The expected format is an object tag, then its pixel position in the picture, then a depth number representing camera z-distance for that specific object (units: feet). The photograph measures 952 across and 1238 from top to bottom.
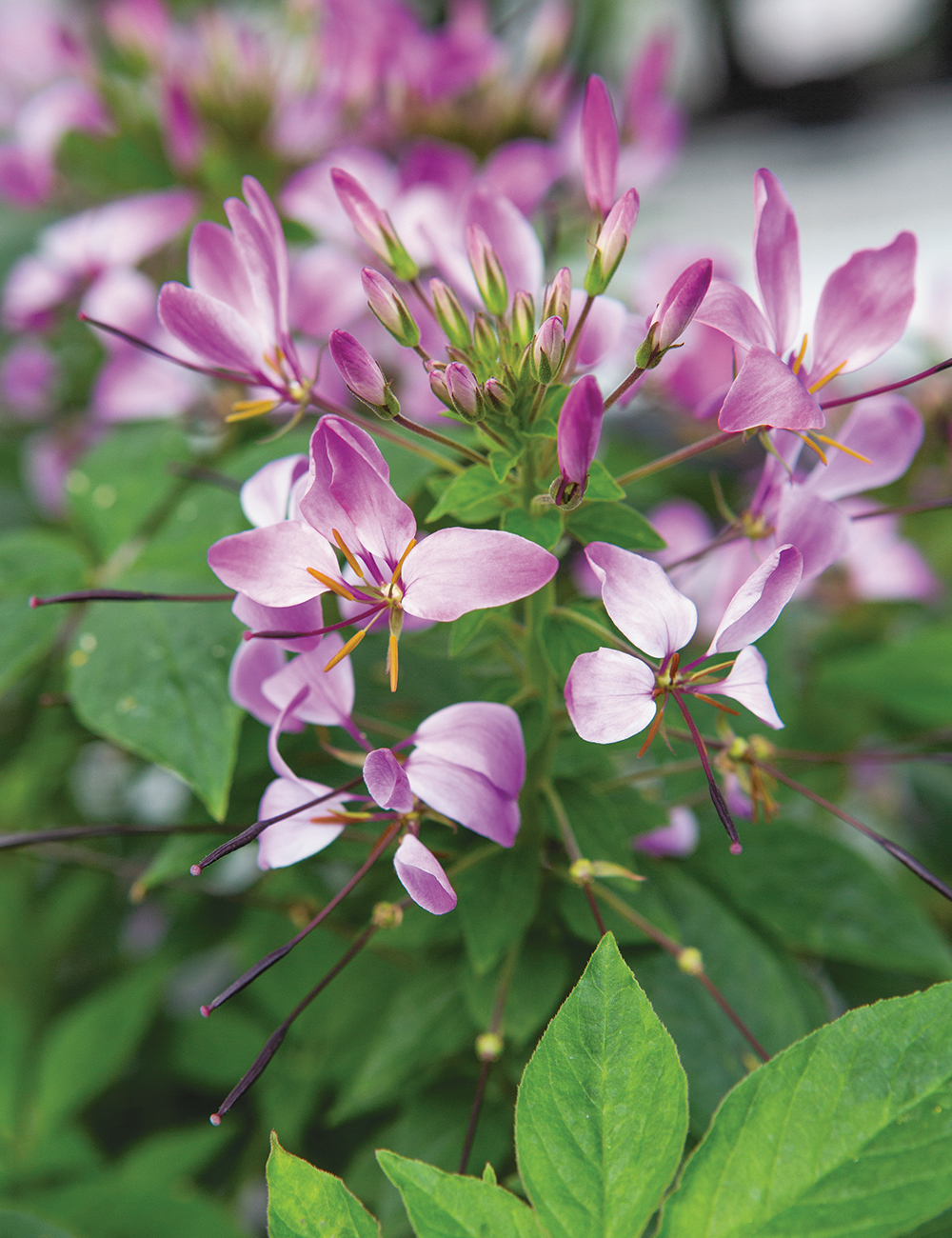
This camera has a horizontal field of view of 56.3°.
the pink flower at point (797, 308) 0.96
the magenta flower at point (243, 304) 1.05
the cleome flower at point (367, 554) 0.87
